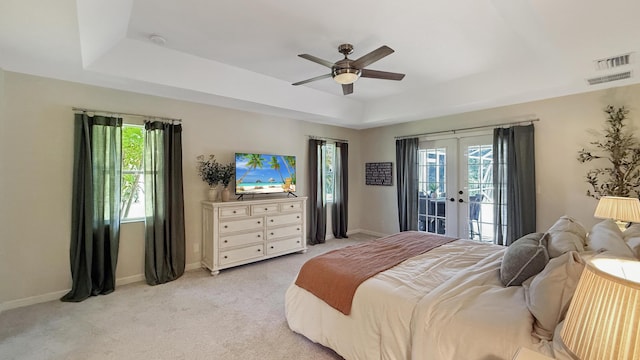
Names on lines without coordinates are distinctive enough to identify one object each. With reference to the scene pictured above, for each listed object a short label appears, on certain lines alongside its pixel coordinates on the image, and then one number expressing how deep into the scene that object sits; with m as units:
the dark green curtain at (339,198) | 5.84
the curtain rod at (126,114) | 3.19
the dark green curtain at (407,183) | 5.29
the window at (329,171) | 5.75
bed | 1.30
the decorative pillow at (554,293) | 1.26
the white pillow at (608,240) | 1.53
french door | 4.50
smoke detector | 2.84
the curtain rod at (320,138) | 5.44
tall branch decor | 3.28
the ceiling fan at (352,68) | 2.42
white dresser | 3.81
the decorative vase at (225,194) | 4.09
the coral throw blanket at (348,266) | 2.00
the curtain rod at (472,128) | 4.08
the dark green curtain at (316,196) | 5.36
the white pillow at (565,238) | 1.74
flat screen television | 4.27
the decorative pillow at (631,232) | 2.02
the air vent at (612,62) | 2.68
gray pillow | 1.68
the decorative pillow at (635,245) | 1.52
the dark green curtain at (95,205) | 3.12
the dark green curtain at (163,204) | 3.56
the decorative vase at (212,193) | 4.02
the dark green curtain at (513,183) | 3.98
